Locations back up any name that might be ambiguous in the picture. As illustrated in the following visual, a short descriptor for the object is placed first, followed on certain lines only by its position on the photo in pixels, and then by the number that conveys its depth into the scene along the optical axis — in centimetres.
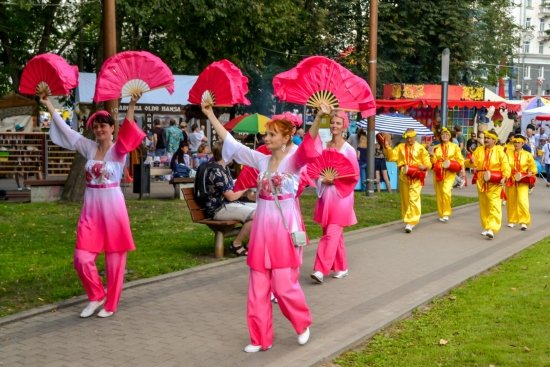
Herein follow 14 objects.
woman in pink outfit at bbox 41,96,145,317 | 698
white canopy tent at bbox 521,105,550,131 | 3472
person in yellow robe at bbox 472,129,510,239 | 1290
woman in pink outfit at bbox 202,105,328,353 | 613
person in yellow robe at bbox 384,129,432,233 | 1318
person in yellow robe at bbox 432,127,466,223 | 1404
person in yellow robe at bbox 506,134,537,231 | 1392
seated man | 995
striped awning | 2288
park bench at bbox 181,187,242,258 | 999
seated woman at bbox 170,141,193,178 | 1894
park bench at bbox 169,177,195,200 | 1706
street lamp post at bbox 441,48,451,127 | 1884
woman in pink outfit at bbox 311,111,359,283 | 884
